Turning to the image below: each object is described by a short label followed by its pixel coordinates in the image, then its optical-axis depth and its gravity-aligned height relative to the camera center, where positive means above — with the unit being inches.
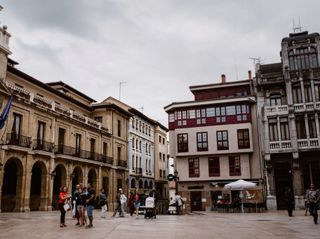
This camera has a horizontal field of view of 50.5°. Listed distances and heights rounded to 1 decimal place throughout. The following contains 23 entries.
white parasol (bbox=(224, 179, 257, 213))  1095.6 +7.8
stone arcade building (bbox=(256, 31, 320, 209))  1259.8 +256.7
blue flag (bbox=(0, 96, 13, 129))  817.5 +180.7
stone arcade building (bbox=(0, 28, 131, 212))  1064.8 +179.1
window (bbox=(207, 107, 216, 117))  1528.7 +336.9
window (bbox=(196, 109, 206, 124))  1539.1 +322.8
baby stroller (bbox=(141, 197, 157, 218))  805.2 -46.8
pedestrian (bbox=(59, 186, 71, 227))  542.9 -15.7
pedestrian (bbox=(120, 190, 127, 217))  854.5 -29.2
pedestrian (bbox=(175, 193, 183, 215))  1058.1 -44.3
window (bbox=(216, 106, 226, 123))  1508.4 +322.4
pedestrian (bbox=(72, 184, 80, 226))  576.4 -10.3
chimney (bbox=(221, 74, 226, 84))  1774.1 +564.6
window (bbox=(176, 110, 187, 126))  1568.7 +325.0
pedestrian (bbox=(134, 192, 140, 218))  824.6 -31.3
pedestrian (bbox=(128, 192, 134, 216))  945.1 -38.6
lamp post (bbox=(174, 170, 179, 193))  1417.1 +42.7
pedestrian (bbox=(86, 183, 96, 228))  538.9 -19.5
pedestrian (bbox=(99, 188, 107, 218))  764.0 -23.1
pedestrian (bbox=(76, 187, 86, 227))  561.9 -24.4
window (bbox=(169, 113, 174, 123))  1621.6 +334.0
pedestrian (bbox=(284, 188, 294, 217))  846.5 -34.9
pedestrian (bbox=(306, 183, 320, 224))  627.4 -24.7
